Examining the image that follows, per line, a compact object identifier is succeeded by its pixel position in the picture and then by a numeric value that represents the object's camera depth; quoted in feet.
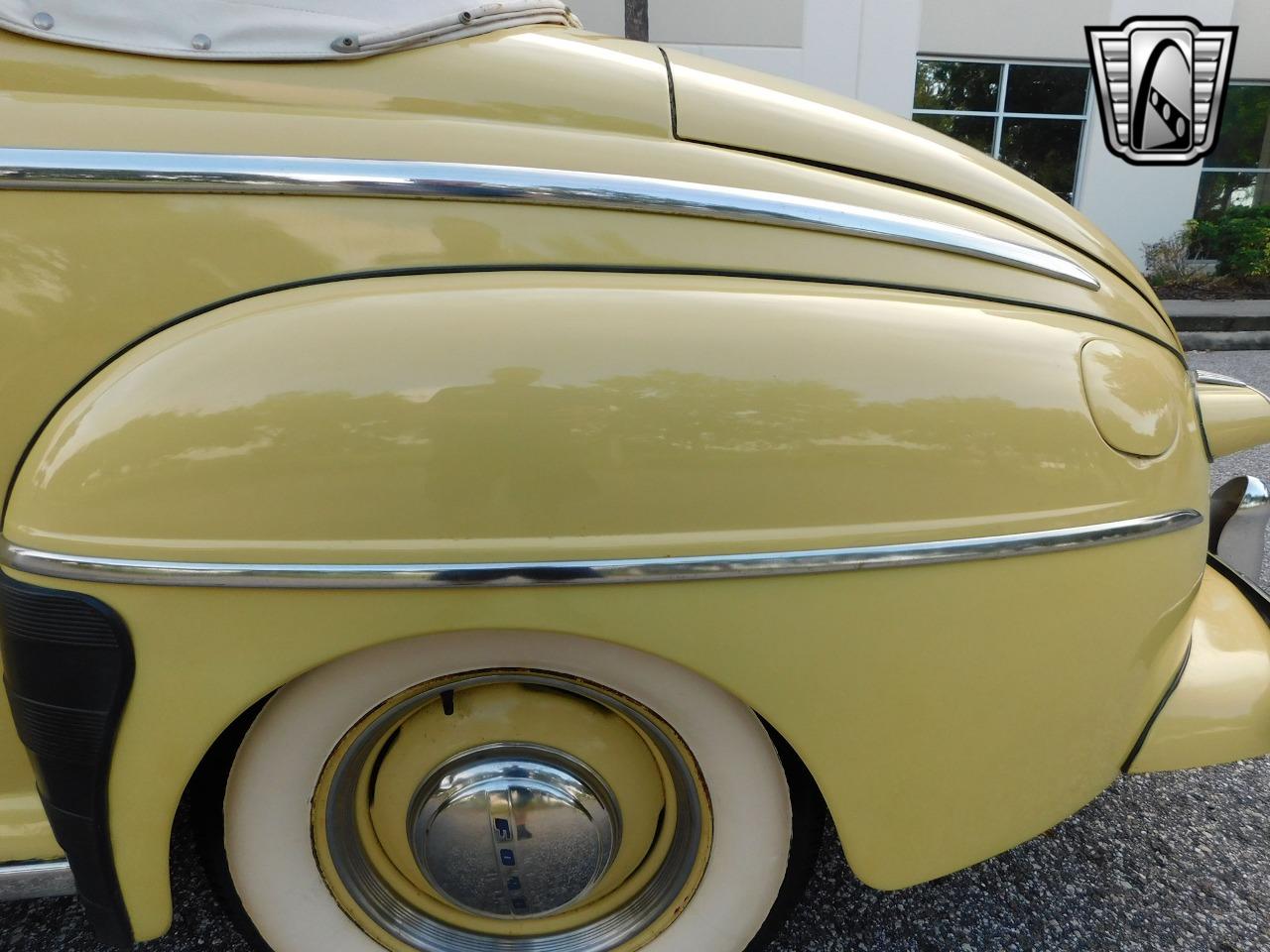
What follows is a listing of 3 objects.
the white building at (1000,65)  27.12
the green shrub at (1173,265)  29.01
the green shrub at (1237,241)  29.30
